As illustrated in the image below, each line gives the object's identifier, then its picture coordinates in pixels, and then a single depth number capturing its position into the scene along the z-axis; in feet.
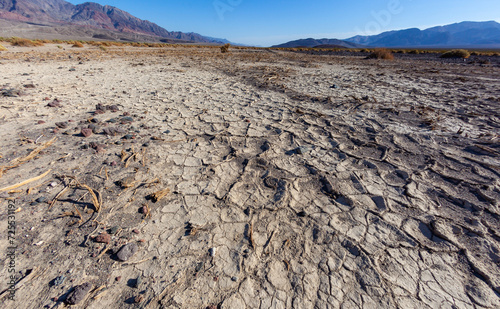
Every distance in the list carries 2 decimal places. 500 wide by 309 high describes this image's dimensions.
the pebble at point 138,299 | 3.85
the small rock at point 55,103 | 12.40
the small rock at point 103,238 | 4.83
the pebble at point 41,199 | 5.78
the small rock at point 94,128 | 9.78
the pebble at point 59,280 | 4.02
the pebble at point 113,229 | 5.10
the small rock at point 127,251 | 4.54
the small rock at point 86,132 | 9.32
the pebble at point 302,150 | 8.80
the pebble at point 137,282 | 4.09
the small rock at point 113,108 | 12.50
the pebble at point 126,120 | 11.05
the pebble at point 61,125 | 9.95
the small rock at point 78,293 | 3.71
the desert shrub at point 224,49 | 59.47
